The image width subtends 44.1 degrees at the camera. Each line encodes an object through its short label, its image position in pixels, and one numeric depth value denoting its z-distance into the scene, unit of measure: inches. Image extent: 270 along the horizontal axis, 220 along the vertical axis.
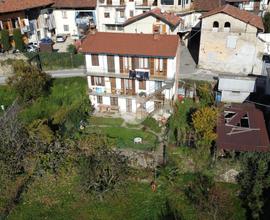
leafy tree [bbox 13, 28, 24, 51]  1934.1
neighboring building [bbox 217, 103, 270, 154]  1181.7
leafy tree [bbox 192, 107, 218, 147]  1247.5
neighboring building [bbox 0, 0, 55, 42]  2001.7
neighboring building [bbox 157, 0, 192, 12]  2005.4
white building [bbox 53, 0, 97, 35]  2236.7
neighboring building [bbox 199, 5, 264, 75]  1665.8
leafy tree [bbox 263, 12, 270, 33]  2188.7
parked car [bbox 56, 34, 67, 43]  2226.9
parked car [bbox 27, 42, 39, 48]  2041.6
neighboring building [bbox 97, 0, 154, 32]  2088.3
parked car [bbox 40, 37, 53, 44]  2007.6
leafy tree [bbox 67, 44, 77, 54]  1926.6
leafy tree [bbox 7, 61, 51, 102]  1557.6
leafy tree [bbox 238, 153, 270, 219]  1053.2
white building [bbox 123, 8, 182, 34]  1838.1
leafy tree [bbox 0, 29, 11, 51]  1909.4
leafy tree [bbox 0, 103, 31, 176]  1192.2
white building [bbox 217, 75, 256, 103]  1526.8
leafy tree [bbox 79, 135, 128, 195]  1138.0
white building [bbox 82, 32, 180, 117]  1450.5
